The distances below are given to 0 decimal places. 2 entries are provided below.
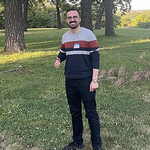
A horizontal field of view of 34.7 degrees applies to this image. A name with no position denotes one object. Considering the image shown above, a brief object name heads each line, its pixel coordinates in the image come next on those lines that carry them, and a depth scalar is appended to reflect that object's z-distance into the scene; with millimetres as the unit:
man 3125
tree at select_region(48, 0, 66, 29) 34488
